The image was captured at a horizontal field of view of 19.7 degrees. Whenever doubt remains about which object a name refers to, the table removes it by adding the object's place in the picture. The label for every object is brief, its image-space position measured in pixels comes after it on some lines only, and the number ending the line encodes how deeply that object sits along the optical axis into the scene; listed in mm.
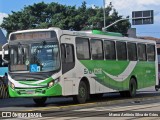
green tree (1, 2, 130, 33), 59719
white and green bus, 17797
